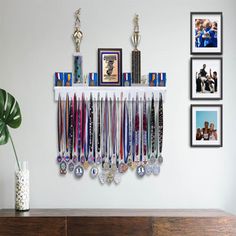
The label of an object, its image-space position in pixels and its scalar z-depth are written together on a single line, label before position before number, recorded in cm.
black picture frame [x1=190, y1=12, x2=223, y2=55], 320
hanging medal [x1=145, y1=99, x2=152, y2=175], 315
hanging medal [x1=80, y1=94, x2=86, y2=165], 316
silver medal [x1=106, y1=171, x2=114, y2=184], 315
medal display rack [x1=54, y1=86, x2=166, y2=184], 316
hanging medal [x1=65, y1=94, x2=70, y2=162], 316
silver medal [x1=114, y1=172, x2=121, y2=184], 315
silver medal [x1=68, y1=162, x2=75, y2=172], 315
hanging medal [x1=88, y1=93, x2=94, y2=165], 316
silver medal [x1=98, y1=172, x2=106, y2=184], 315
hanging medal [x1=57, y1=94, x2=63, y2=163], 316
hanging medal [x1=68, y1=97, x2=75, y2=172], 315
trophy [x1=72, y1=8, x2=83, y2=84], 317
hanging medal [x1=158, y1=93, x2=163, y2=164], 316
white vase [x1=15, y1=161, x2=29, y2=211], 292
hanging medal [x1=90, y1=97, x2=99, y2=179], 315
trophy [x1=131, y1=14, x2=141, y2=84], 318
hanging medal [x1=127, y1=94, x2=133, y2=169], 316
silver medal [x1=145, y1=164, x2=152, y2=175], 315
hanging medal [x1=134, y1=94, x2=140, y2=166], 316
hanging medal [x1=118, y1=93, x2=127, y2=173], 315
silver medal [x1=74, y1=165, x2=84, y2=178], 316
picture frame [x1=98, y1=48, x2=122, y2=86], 318
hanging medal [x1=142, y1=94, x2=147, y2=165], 316
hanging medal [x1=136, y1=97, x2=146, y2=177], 315
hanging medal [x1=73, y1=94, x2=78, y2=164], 316
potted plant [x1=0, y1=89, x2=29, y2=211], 287
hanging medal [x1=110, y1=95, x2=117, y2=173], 316
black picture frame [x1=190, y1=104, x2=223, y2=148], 317
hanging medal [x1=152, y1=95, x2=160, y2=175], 315
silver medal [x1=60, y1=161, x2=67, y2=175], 315
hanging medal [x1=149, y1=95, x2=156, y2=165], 316
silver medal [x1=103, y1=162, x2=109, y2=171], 315
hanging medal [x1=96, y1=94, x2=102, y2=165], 316
